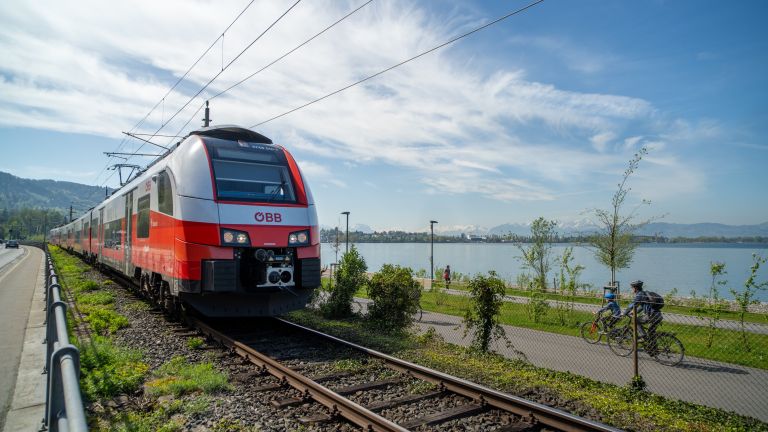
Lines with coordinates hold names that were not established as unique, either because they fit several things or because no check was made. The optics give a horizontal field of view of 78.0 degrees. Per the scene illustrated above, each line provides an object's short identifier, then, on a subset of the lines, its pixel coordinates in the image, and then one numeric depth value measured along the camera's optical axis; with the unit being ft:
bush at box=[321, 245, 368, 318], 42.19
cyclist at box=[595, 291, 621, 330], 35.38
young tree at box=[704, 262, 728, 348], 33.47
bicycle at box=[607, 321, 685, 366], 29.81
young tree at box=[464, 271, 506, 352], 30.12
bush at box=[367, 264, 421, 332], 36.58
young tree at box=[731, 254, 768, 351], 33.88
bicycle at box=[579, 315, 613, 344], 35.94
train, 27.61
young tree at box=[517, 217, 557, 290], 82.79
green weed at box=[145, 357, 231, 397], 19.85
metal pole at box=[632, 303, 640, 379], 23.73
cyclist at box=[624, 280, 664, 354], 30.09
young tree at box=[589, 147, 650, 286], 64.80
